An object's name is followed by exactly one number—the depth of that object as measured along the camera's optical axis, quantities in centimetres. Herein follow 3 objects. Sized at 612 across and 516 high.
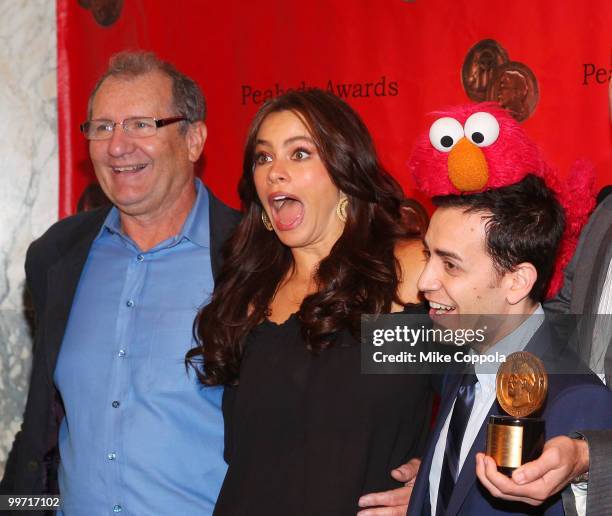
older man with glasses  265
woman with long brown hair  230
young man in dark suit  192
